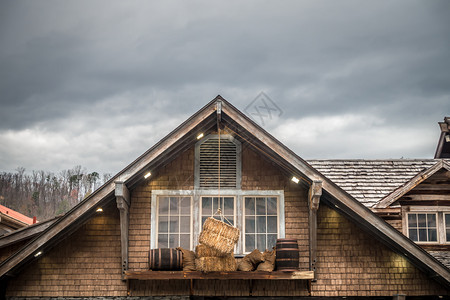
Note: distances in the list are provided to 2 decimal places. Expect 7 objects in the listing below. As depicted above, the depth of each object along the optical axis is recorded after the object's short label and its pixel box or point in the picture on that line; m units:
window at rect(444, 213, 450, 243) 13.73
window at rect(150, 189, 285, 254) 12.79
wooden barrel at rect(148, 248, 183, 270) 11.84
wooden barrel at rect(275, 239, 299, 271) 11.84
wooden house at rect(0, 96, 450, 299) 12.28
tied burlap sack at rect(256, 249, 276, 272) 11.96
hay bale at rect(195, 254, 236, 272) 11.62
